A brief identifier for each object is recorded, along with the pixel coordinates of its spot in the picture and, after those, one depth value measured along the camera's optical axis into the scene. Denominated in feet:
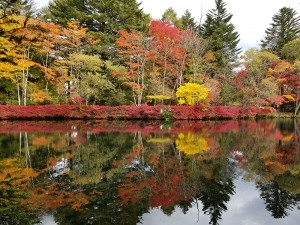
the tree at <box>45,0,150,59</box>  91.25
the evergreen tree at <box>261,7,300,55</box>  134.00
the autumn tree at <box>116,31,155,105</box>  80.89
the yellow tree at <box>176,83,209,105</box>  81.05
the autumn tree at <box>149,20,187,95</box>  85.97
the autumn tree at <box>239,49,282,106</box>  94.68
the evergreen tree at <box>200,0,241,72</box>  115.92
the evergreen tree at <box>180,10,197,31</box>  135.33
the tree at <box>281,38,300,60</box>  109.81
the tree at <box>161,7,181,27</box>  125.40
